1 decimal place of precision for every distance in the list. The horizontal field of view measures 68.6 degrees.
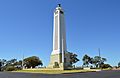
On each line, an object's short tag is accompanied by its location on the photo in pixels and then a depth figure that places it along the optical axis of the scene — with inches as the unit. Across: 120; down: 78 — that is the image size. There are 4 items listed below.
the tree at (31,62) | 1704.3
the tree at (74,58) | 1730.6
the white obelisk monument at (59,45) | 1077.3
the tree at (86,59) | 1823.8
